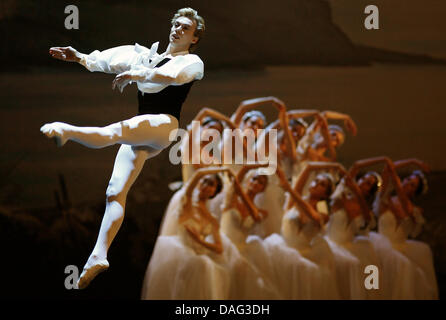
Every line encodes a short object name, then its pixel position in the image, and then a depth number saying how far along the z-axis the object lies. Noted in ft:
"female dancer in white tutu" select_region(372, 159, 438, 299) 49.84
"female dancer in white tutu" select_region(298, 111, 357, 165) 51.04
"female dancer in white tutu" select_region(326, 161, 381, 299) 48.35
